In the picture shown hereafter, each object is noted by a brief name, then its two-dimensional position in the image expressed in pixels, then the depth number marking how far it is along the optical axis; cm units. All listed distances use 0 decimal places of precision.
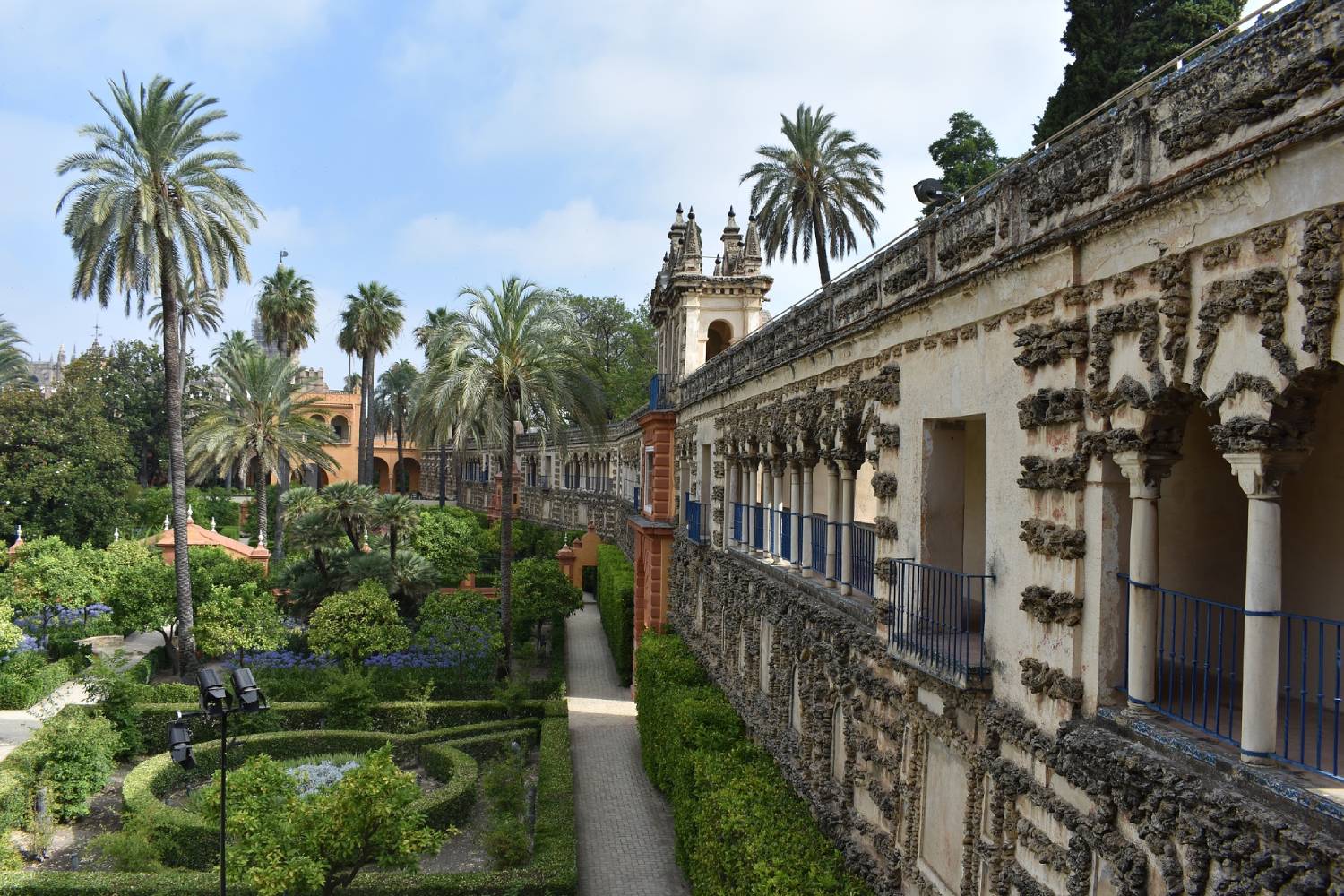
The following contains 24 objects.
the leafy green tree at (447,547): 3838
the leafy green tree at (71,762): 1748
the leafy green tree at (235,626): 2484
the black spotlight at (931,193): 951
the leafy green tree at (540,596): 2967
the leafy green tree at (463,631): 2511
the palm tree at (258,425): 3519
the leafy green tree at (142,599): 2775
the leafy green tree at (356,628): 2456
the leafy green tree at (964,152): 3089
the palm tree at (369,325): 5378
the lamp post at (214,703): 1213
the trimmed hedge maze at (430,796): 1377
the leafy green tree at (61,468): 4066
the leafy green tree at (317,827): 1105
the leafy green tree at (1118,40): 2297
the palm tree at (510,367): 2434
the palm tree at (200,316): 5461
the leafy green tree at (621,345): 5209
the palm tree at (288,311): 5050
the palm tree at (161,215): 2478
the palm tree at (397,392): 7150
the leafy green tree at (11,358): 5088
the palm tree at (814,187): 3134
